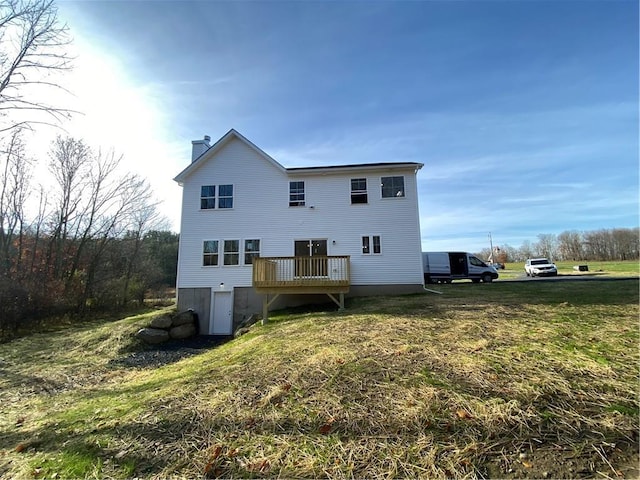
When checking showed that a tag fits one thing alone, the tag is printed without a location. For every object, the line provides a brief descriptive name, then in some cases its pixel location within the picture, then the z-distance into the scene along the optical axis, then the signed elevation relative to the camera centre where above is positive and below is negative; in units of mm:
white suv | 25594 +165
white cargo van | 21203 +231
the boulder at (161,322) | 13188 -2038
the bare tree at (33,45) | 6383 +5248
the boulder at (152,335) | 12341 -2487
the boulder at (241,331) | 11636 -2255
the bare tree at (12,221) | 16875 +3511
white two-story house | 14344 +2361
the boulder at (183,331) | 13492 -2544
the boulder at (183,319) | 13803 -2019
